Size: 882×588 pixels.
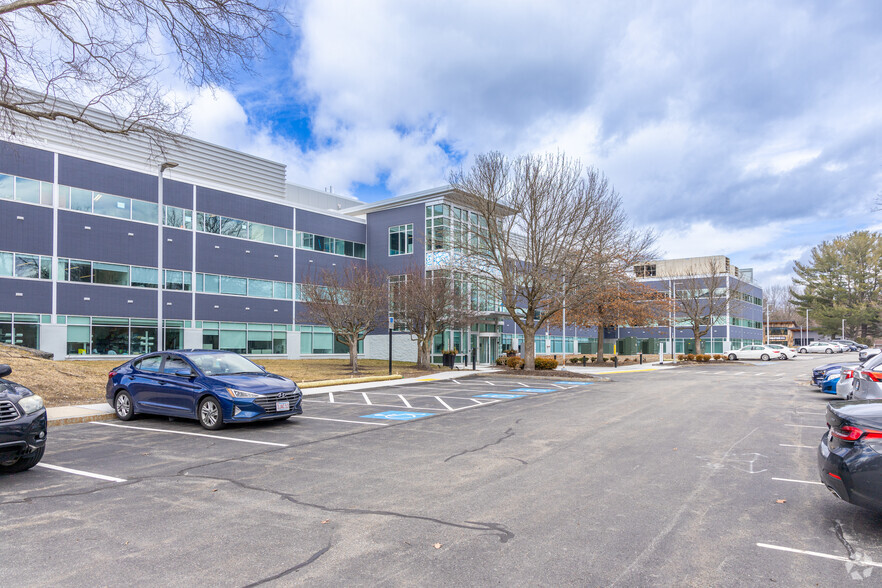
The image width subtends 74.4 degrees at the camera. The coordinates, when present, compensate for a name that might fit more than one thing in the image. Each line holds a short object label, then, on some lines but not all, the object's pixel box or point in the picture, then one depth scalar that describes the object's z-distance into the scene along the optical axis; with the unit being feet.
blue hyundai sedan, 36.11
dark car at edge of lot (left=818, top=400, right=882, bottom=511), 15.93
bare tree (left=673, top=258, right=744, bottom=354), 166.30
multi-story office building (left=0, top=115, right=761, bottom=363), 101.35
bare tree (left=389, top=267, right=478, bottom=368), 98.37
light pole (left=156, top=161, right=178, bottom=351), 60.31
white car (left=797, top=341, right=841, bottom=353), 231.91
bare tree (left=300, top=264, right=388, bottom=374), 91.76
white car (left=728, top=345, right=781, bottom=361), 175.01
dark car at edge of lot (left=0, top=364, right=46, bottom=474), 23.02
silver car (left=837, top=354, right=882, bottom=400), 36.58
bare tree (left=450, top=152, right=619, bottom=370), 90.22
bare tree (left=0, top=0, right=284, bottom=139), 40.24
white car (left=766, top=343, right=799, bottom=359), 176.64
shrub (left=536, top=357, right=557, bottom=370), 99.30
